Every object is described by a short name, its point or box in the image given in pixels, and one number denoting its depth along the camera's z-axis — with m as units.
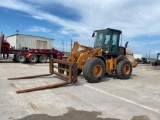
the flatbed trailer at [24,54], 12.54
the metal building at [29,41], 17.23
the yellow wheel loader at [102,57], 5.57
